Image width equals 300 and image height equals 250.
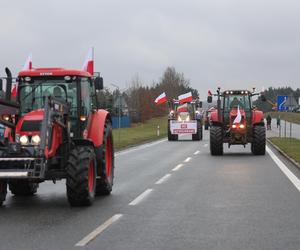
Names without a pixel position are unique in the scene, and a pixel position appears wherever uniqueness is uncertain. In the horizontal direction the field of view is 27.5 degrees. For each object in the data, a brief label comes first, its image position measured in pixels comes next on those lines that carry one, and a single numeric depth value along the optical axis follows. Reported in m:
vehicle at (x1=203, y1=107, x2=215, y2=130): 66.88
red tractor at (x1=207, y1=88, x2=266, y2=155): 25.75
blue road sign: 36.41
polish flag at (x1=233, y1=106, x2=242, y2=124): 25.86
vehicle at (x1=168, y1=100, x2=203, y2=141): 42.81
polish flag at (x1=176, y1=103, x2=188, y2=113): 44.97
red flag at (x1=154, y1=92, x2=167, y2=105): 47.44
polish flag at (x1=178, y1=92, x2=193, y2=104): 45.19
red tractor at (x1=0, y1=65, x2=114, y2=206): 10.16
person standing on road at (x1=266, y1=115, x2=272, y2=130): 67.67
